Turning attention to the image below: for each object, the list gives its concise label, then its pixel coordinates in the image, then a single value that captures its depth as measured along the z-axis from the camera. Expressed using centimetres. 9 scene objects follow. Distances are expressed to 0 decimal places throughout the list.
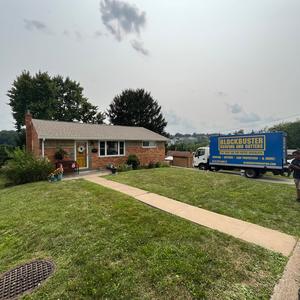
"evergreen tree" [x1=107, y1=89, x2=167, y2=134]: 3422
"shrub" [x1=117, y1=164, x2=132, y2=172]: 1523
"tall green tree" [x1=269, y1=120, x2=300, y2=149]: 5334
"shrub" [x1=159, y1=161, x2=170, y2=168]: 1917
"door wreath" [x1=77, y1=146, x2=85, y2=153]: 1540
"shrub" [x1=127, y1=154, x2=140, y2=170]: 1717
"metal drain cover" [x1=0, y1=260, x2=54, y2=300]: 298
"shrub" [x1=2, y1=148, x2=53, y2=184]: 1137
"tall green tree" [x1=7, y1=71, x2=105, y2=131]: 3086
